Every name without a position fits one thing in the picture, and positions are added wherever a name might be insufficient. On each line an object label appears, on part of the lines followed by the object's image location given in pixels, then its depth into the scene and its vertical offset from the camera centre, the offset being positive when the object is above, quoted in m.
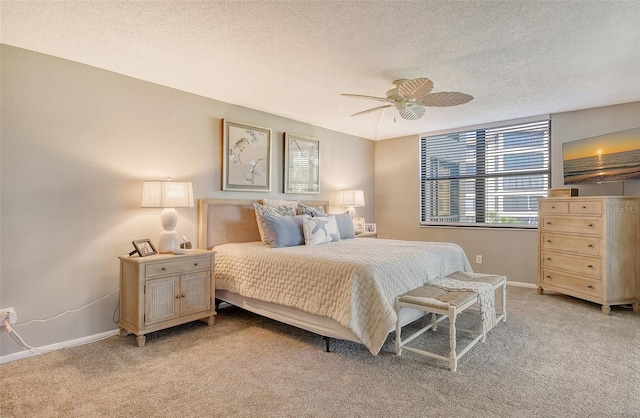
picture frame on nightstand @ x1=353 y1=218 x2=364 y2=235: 4.99 -0.24
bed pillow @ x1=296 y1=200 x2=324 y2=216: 4.10 -0.02
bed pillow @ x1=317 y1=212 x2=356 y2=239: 4.04 -0.20
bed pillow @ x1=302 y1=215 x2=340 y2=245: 3.51 -0.22
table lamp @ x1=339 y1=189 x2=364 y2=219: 5.06 +0.16
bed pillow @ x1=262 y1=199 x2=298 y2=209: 3.94 +0.07
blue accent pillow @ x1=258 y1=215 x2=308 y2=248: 3.32 -0.22
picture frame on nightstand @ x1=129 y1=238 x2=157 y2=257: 2.83 -0.34
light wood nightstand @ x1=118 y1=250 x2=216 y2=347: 2.68 -0.70
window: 4.61 +0.50
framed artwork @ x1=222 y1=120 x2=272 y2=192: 3.78 +0.59
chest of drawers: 3.52 -0.42
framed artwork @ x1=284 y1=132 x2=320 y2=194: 4.45 +0.60
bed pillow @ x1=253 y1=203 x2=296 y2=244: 3.65 -0.03
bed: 2.33 -0.52
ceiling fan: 2.60 +0.93
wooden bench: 2.24 -0.65
